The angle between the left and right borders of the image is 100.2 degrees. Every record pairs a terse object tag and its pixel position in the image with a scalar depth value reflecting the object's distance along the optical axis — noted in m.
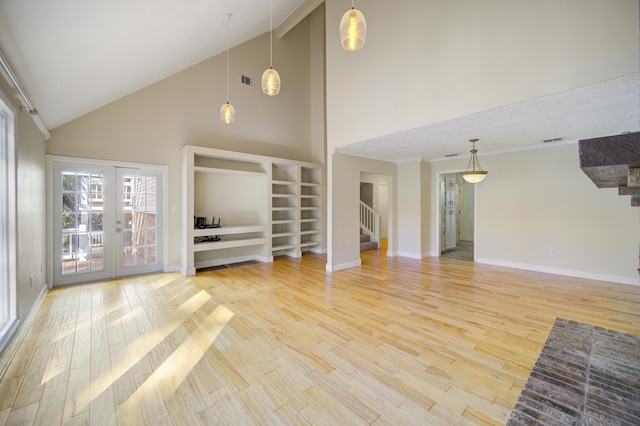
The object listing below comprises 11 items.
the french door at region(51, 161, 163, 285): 4.38
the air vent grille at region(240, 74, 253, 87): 6.38
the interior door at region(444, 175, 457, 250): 7.84
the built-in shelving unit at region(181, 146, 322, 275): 5.27
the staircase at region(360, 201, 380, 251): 8.45
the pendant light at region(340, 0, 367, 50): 2.25
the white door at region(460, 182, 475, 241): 9.74
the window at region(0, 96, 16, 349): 2.60
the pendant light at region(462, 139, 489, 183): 4.89
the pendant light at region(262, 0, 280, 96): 3.17
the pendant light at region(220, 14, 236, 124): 4.13
